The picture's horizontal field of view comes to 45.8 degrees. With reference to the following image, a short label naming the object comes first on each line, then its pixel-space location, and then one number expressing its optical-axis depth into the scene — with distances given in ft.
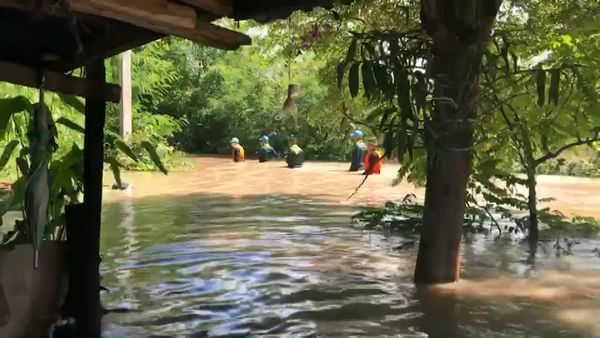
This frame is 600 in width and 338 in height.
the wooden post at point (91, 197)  15.58
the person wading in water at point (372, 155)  64.75
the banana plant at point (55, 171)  16.56
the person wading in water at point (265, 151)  92.32
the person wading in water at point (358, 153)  77.77
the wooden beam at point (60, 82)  13.05
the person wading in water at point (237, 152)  91.66
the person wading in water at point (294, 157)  80.18
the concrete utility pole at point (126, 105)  67.46
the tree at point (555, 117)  29.01
